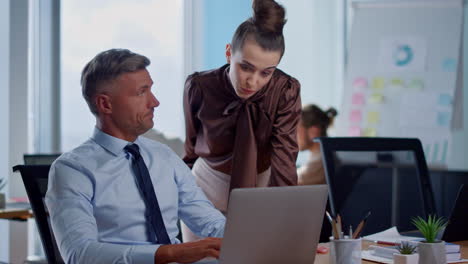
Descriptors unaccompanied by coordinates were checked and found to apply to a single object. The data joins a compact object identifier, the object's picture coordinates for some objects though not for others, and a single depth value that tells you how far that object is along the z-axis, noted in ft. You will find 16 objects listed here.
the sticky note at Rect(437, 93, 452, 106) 15.60
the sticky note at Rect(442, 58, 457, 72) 15.81
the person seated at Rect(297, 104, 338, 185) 13.53
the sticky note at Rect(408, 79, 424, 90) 16.05
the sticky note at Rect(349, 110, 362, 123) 16.74
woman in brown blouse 7.04
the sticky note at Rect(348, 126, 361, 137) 16.74
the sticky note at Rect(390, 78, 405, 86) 16.29
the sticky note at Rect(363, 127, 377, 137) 16.54
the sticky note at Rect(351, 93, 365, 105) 16.74
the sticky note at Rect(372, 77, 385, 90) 16.53
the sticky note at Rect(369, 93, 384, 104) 16.51
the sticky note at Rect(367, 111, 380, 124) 16.51
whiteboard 15.74
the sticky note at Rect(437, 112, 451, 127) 15.51
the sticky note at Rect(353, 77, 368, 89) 16.75
